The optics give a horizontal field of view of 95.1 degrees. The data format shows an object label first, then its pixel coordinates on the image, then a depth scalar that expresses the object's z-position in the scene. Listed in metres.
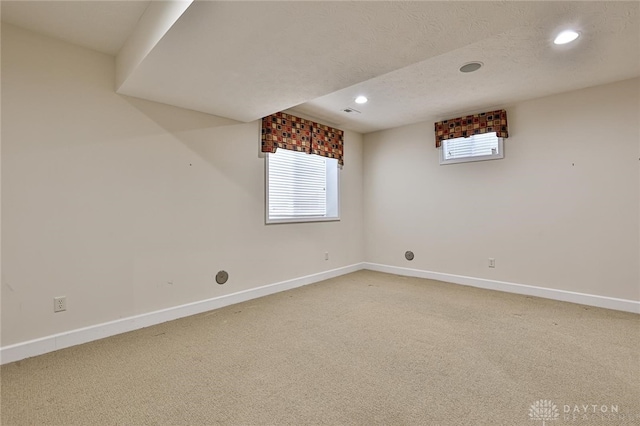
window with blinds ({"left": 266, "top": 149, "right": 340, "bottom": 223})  3.93
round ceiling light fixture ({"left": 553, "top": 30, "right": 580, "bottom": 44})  2.17
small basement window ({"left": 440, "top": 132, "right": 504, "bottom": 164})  3.90
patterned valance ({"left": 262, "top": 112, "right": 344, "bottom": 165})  3.68
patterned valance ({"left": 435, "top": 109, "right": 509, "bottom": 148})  3.75
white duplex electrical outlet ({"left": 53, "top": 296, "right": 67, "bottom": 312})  2.28
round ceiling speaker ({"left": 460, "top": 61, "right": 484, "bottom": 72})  2.66
